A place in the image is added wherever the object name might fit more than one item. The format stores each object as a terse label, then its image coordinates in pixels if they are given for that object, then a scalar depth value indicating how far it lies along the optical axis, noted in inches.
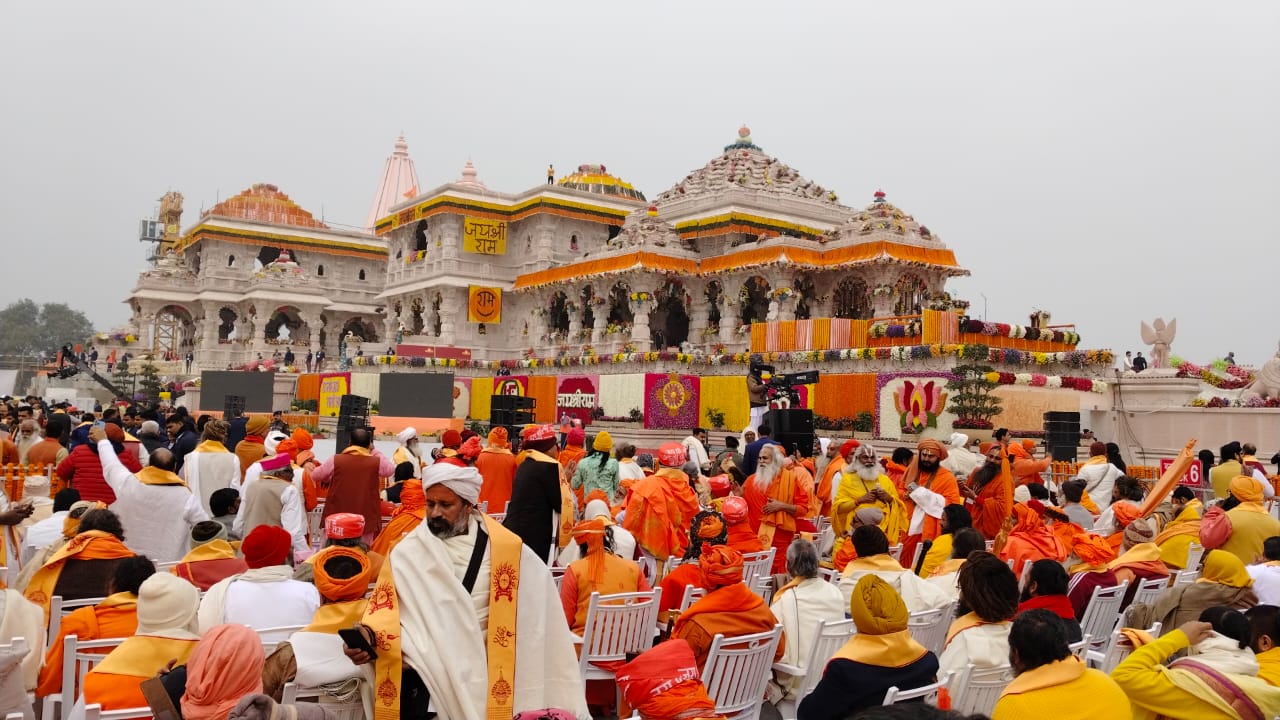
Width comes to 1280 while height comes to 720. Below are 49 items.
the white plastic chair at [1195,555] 267.2
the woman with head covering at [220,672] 117.6
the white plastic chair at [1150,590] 224.4
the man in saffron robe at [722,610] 175.0
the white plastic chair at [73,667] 143.7
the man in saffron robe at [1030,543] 235.8
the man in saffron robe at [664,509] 274.4
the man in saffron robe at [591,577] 199.5
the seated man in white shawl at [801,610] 191.0
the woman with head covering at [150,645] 135.8
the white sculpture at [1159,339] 837.8
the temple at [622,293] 884.6
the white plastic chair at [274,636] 155.2
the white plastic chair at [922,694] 132.6
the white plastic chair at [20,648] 137.5
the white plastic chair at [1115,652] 161.5
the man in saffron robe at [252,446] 358.9
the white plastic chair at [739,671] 160.4
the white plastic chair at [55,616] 162.6
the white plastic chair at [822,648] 173.6
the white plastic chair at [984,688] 150.7
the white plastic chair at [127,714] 127.0
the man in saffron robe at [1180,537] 263.9
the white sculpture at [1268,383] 721.6
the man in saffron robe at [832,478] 344.5
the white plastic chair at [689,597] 190.2
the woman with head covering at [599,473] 362.3
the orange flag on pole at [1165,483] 308.2
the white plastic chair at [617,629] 185.5
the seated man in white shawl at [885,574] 201.2
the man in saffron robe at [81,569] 186.7
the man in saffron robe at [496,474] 350.0
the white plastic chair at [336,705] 135.0
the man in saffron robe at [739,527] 235.6
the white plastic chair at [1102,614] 216.2
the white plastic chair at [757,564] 251.4
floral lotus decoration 793.6
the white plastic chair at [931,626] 193.5
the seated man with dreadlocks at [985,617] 157.1
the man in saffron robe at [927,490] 285.1
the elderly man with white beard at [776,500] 301.1
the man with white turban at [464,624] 130.5
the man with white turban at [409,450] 377.4
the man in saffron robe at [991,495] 312.0
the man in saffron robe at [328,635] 126.6
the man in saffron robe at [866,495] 283.0
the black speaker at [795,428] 460.1
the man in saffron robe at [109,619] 160.1
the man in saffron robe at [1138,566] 236.4
